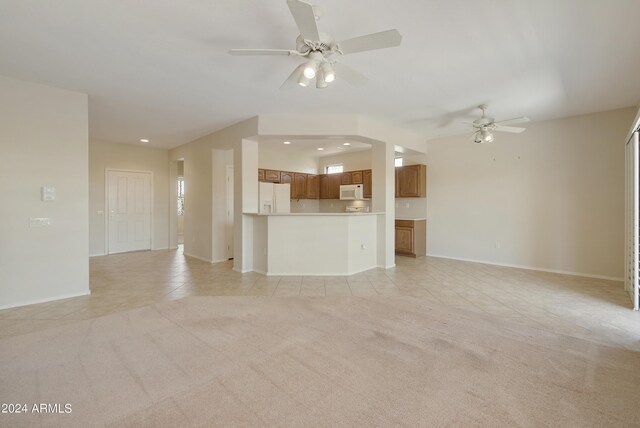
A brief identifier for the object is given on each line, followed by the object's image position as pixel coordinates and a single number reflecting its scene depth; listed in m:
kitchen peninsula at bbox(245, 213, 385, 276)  4.84
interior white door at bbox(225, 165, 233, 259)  6.25
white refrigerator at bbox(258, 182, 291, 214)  5.63
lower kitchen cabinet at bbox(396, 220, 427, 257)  6.44
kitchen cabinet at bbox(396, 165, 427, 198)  6.55
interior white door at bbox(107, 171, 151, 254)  6.89
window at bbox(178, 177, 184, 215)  10.11
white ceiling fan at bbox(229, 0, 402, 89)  1.89
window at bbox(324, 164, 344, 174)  8.47
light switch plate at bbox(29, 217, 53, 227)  3.47
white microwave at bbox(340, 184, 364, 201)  7.08
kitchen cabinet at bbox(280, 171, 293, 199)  7.60
